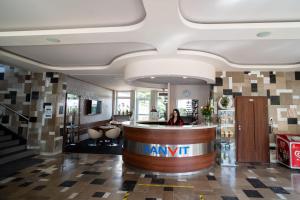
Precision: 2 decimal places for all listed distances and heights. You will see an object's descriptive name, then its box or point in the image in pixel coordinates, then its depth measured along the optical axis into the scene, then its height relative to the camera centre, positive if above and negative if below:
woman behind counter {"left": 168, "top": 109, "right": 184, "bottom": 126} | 5.57 -0.30
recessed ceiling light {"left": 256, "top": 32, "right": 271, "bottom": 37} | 3.26 +1.41
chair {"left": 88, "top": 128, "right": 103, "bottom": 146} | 7.60 -1.05
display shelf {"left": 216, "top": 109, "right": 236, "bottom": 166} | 5.68 -0.88
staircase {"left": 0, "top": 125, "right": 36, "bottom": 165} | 5.57 -1.31
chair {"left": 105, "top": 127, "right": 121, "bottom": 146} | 7.72 -1.02
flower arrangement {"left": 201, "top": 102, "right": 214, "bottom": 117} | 5.76 -0.03
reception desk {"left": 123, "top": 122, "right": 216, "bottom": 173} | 4.61 -1.01
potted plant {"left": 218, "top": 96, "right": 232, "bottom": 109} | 5.89 +0.27
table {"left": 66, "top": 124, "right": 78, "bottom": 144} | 7.76 -1.02
